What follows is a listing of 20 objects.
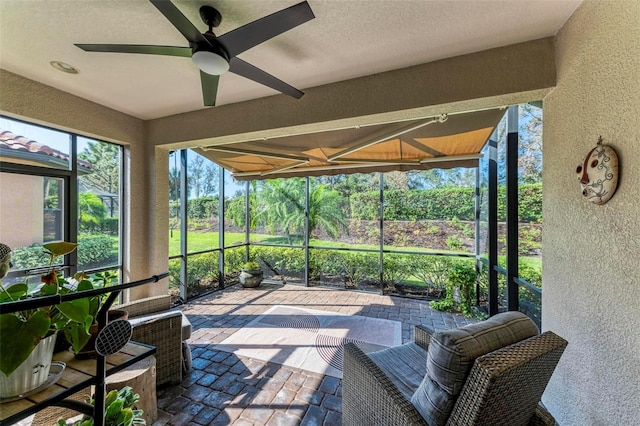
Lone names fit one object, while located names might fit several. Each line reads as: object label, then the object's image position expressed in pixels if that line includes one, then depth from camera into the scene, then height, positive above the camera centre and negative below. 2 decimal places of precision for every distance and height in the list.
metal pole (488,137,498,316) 3.89 -0.32
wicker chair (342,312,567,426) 1.10 -0.88
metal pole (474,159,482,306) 4.96 -0.15
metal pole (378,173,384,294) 5.75 -0.37
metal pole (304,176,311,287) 6.40 -0.47
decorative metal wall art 1.40 +0.22
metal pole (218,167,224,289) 5.96 -0.29
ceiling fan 1.37 +1.05
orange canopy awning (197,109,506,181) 3.01 +0.95
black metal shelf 0.71 -0.57
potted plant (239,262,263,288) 5.99 -1.49
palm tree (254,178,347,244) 6.50 +0.11
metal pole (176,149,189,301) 4.91 -0.12
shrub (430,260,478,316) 4.52 -1.43
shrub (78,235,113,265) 3.21 -0.46
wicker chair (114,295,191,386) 2.38 -1.25
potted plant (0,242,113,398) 0.71 -0.36
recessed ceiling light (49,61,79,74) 2.28 +1.35
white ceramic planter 0.77 -0.51
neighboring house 2.53 +0.18
